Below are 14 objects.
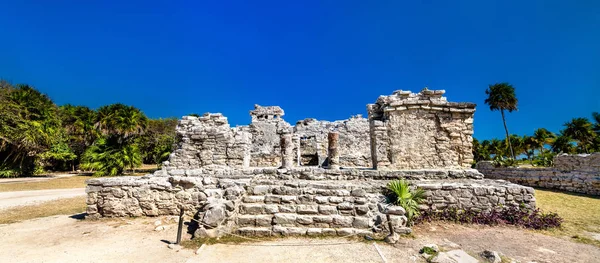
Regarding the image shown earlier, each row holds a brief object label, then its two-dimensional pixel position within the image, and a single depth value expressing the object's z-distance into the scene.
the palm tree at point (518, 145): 35.00
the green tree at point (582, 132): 26.48
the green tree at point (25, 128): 17.50
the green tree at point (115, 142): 19.30
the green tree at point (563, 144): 27.31
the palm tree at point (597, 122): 25.92
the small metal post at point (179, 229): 4.89
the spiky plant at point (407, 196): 6.13
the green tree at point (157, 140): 31.58
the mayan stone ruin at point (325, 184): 5.64
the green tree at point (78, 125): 23.55
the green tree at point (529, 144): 33.53
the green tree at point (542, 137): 31.18
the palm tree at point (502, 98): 26.84
